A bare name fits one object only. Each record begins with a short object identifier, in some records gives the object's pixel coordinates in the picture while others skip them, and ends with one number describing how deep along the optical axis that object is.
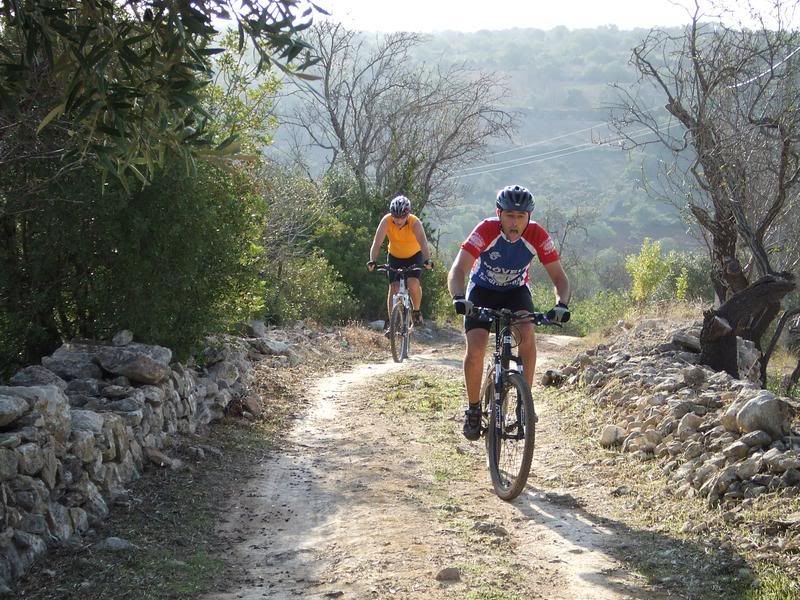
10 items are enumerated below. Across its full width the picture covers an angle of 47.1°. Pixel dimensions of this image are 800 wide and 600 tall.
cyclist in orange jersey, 12.54
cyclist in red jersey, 6.79
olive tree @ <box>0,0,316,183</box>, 4.21
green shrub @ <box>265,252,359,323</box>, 18.57
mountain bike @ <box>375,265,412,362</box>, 13.33
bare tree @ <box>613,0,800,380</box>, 10.70
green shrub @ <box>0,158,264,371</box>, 7.73
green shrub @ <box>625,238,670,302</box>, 31.73
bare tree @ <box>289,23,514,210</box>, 29.47
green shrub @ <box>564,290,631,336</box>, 26.32
